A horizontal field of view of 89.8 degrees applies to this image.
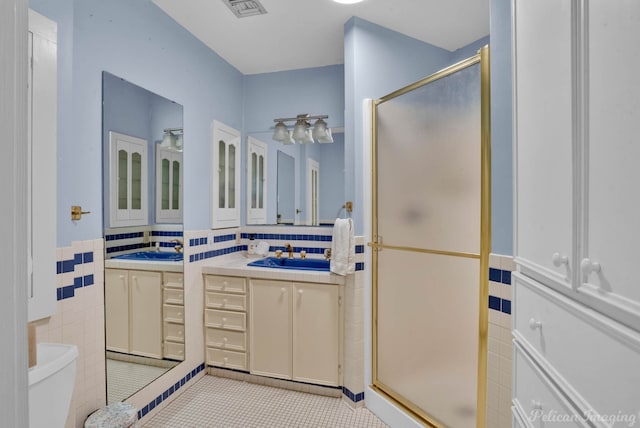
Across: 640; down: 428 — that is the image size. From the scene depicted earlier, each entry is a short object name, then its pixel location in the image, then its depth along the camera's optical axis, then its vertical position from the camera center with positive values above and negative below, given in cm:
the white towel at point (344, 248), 214 -22
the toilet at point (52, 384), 109 -61
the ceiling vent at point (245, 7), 203 +135
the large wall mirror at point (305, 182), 280 +30
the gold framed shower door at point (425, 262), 147 -26
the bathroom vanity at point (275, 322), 228 -80
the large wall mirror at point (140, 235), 176 -12
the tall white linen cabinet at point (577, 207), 56 +2
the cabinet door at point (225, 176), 270 +34
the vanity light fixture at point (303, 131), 279 +75
